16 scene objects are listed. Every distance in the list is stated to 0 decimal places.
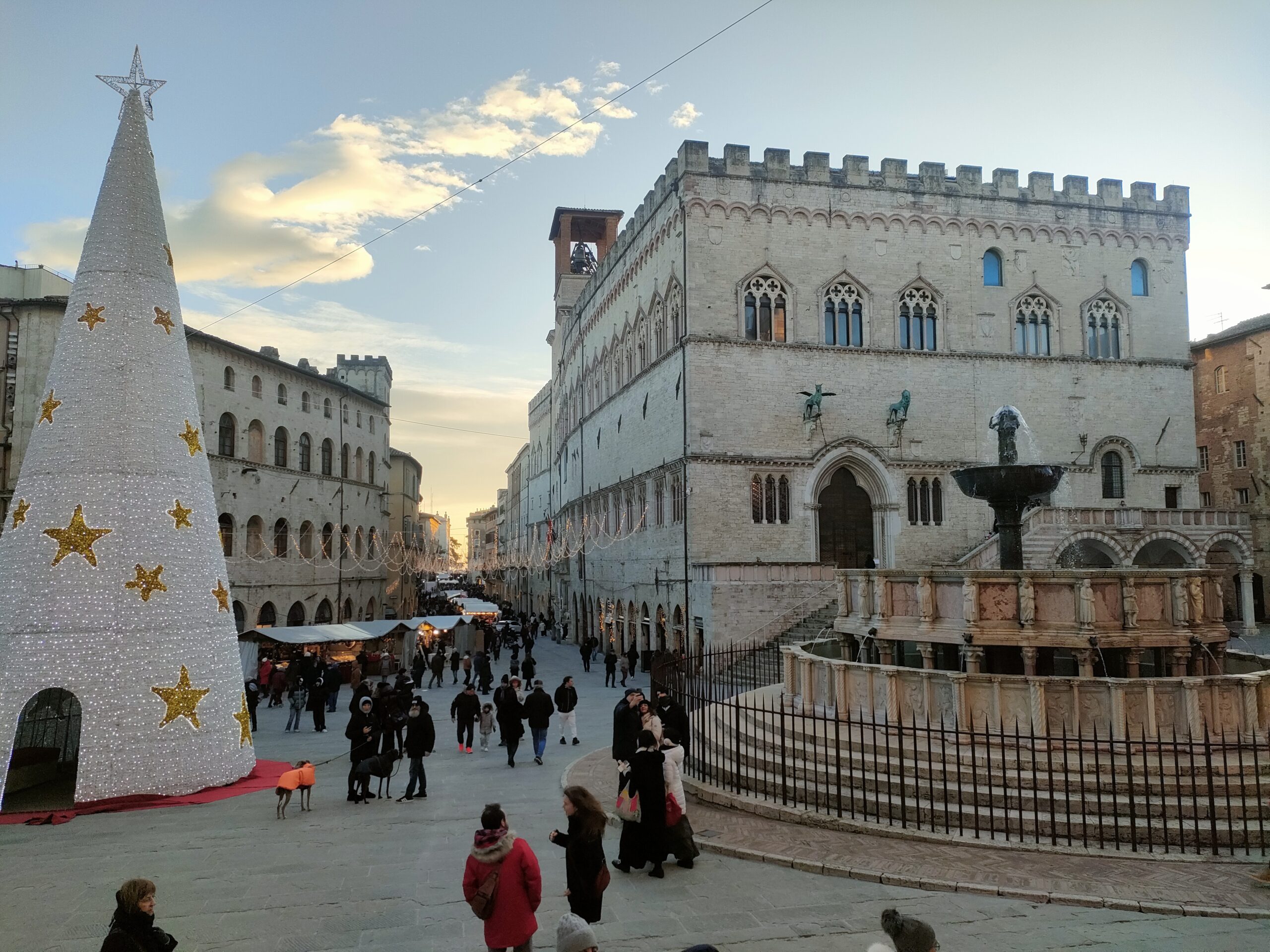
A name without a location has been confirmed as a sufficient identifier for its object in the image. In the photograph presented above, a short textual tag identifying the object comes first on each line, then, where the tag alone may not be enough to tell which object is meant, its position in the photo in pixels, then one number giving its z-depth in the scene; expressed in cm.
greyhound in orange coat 1122
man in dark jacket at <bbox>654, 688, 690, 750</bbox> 1139
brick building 3950
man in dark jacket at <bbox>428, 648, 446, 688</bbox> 2689
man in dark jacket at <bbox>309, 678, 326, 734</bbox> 1916
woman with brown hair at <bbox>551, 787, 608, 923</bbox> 639
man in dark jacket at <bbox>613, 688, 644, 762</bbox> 1088
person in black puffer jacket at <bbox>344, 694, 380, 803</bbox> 1235
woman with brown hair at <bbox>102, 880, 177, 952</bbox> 474
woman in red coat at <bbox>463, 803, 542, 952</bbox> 543
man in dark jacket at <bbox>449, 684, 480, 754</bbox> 1606
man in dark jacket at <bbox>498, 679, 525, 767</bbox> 1482
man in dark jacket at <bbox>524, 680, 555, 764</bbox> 1488
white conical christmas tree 1168
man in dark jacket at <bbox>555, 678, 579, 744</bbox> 1677
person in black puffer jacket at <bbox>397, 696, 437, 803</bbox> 1238
